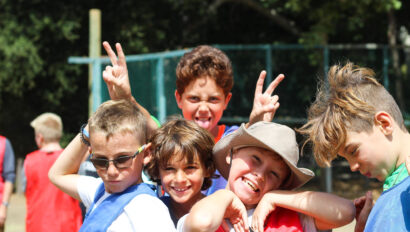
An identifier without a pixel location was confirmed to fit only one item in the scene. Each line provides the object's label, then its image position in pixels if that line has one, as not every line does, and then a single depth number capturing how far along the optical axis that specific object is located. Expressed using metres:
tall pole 7.41
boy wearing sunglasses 2.46
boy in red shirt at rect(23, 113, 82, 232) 5.69
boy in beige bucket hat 2.35
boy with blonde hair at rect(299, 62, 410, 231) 2.14
